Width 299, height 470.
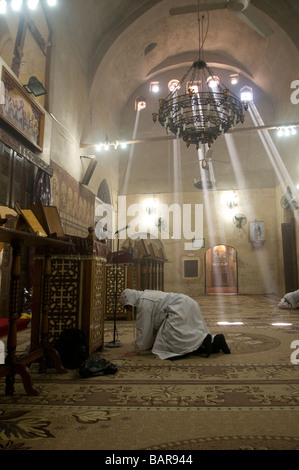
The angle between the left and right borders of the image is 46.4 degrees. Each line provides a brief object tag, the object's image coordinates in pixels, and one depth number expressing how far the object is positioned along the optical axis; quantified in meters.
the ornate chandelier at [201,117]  7.55
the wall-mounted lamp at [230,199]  14.63
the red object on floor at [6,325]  4.80
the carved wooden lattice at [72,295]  3.47
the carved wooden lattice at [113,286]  6.59
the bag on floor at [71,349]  3.23
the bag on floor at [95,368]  2.94
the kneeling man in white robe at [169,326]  3.70
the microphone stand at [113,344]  4.24
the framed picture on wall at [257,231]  14.38
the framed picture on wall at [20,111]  6.73
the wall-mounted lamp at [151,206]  15.13
